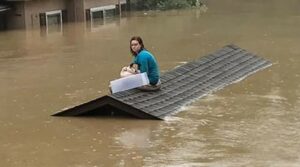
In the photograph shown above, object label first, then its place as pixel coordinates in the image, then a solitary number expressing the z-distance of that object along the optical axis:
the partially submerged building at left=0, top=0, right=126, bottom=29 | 29.17
